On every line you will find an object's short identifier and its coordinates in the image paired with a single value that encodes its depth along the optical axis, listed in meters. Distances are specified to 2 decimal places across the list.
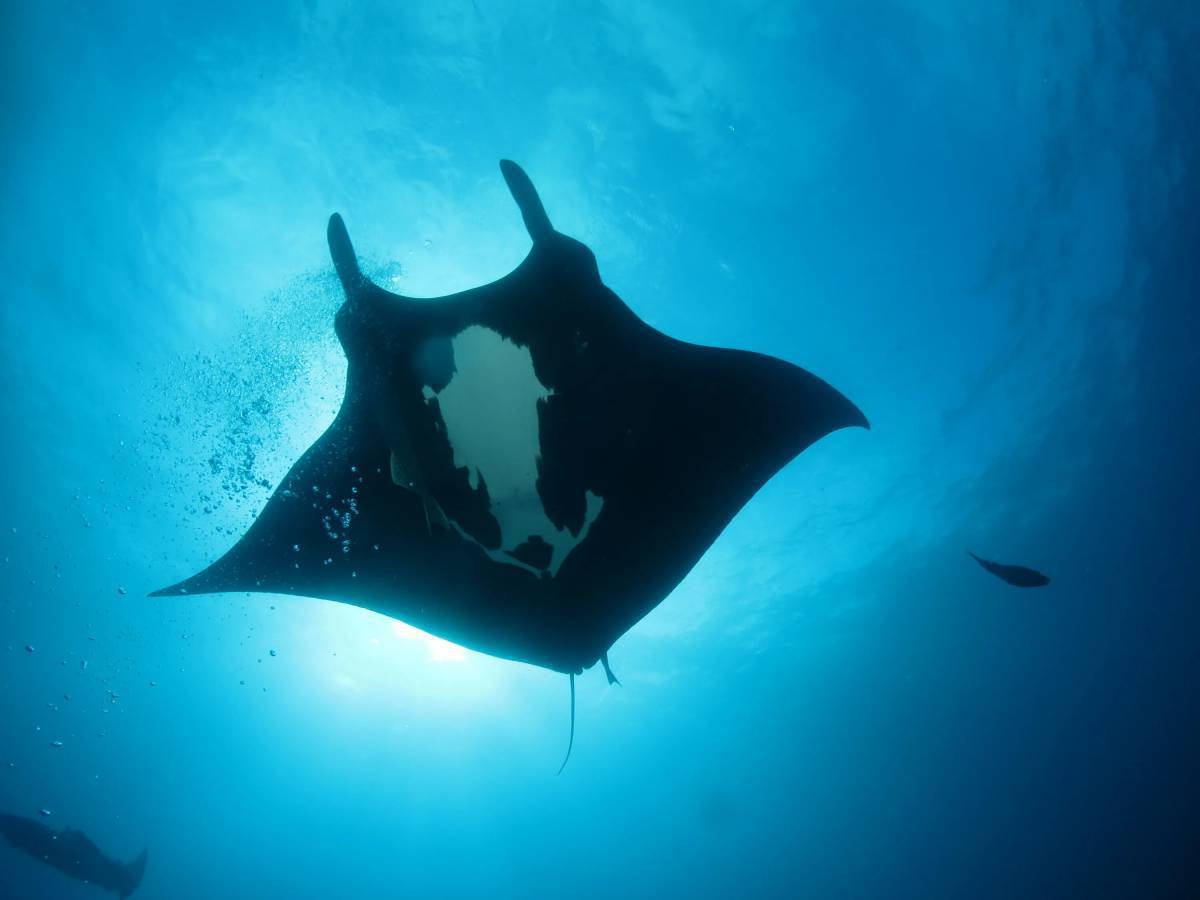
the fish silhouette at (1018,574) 4.35
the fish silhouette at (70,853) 15.18
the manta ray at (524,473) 2.84
